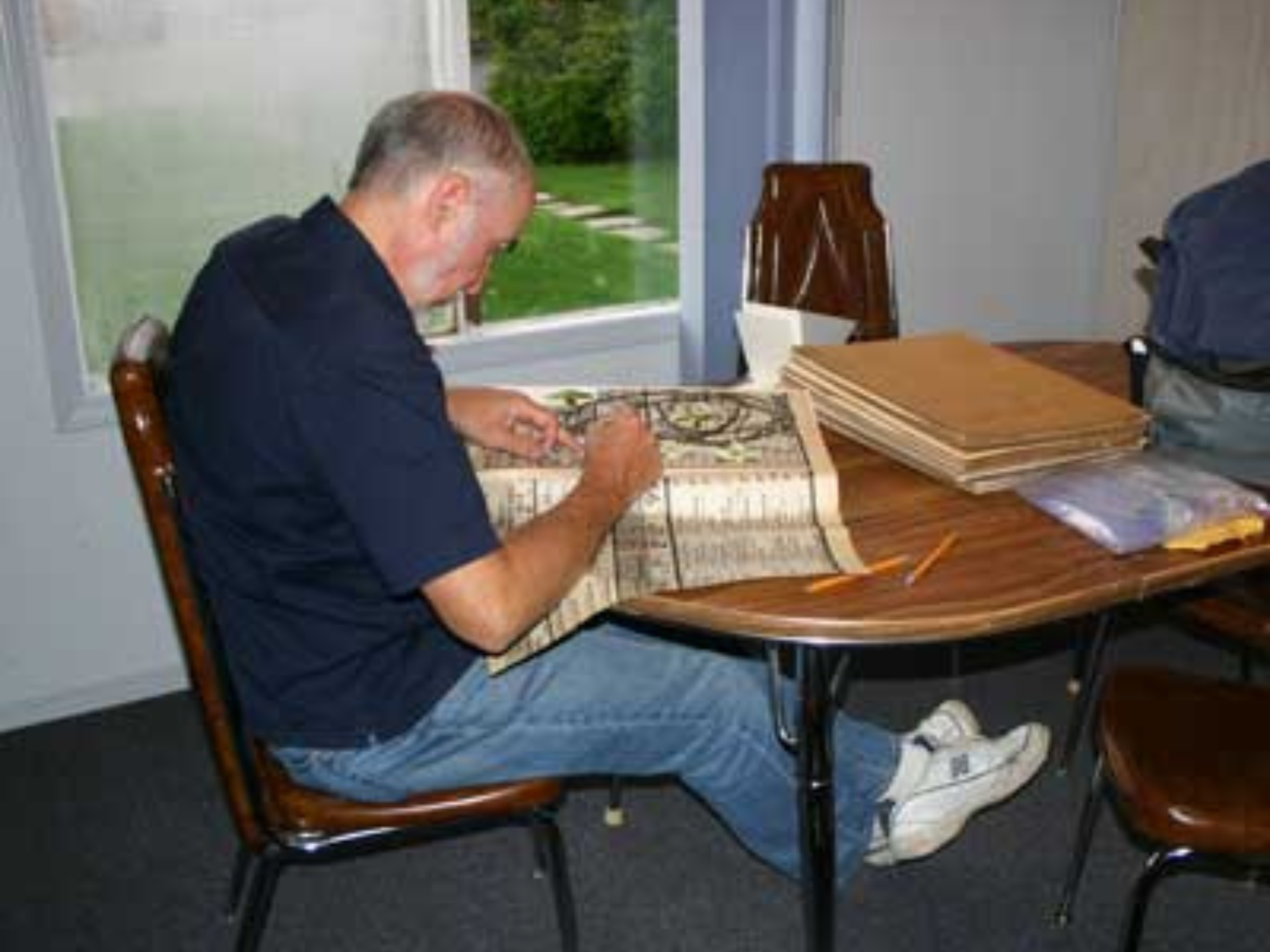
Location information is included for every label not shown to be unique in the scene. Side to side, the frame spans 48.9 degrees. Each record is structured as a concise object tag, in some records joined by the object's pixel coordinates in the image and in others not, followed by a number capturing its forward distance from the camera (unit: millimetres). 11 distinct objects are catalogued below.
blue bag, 1600
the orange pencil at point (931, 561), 1374
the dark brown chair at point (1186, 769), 1547
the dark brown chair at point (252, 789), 1397
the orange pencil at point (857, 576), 1353
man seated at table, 1278
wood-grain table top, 1295
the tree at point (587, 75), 2910
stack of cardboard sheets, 1577
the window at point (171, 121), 2404
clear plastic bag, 1431
